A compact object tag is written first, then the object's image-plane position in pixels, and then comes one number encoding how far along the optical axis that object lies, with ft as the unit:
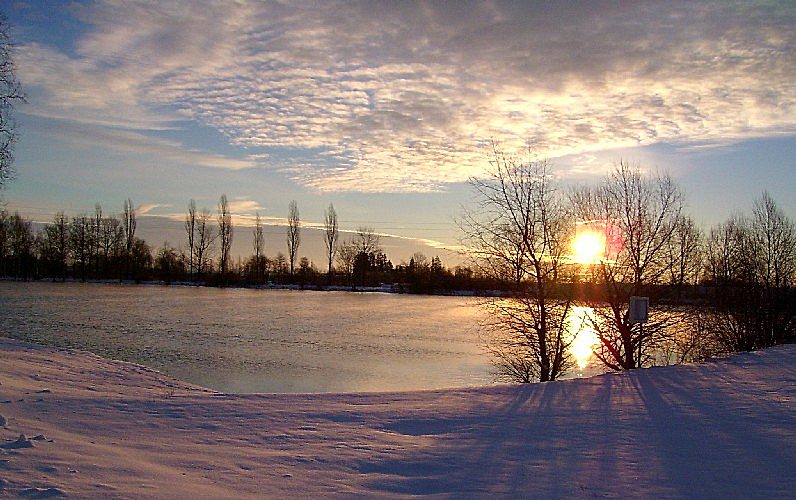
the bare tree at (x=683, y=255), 57.77
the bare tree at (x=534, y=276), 54.75
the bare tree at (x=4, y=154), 53.21
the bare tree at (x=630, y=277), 55.21
